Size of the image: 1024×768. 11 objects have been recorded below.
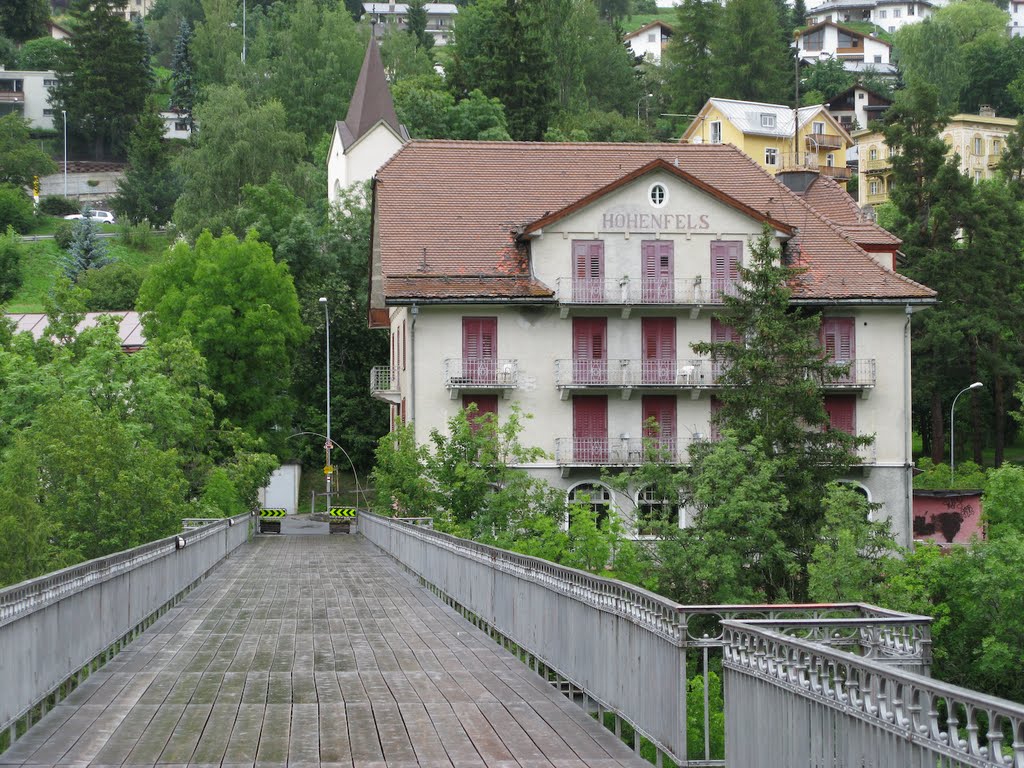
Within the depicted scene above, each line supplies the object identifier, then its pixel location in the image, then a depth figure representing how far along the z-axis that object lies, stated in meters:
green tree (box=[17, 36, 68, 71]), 181.93
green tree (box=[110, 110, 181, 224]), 135.75
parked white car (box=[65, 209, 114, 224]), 138.50
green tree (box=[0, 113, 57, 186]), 143.88
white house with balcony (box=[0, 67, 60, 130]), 177.62
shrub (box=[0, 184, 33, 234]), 133.38
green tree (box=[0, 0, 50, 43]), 192.50
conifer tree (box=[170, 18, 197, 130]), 167.25
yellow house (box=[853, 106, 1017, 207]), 140.12
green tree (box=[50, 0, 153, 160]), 157.88
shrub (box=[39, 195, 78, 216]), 143.38
